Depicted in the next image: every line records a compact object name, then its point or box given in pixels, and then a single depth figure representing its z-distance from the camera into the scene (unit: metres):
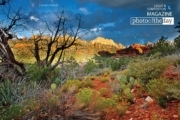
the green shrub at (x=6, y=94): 2.73
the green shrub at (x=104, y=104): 2.58
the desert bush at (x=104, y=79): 3.64
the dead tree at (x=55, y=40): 4.70
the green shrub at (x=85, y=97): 2.63
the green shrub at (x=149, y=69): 3.07
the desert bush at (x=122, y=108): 2.55
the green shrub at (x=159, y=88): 2.63
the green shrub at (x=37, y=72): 3.97
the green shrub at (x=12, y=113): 2.40
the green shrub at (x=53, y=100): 2.53
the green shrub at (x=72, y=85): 3.26
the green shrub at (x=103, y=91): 3.06
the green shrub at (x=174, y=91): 2.56
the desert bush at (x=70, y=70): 4.26
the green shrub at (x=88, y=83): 3.41
